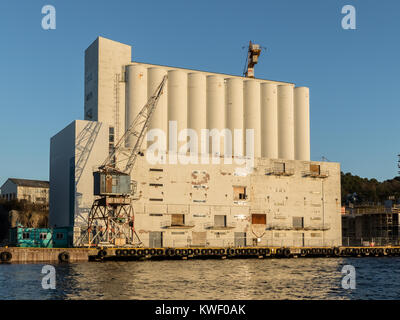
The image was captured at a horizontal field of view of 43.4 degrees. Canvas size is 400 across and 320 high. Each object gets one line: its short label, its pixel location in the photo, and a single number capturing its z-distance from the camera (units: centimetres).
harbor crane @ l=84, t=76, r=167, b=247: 7644
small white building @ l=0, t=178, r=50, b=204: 15062
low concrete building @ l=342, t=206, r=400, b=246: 11119
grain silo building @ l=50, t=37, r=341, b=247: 8238
